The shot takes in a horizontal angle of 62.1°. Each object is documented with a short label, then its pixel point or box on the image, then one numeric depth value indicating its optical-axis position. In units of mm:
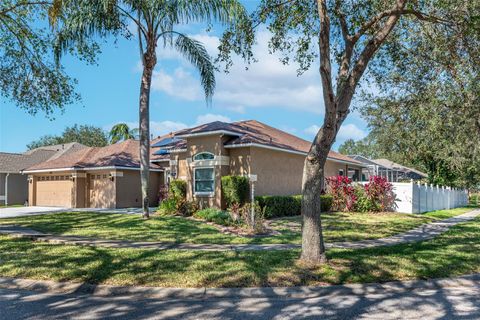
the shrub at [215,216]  15289
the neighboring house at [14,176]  32812
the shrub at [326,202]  21688
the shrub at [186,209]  18350
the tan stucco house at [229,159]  19062
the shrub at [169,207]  18469
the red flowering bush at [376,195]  21750
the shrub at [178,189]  19719
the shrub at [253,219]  13223
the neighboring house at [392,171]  39131
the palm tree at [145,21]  15352
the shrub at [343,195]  22062
